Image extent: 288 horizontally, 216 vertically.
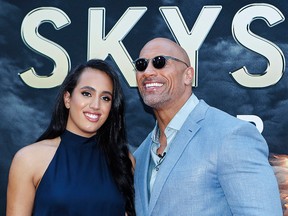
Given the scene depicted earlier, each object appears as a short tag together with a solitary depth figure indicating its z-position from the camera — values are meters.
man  1.96
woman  2.30
